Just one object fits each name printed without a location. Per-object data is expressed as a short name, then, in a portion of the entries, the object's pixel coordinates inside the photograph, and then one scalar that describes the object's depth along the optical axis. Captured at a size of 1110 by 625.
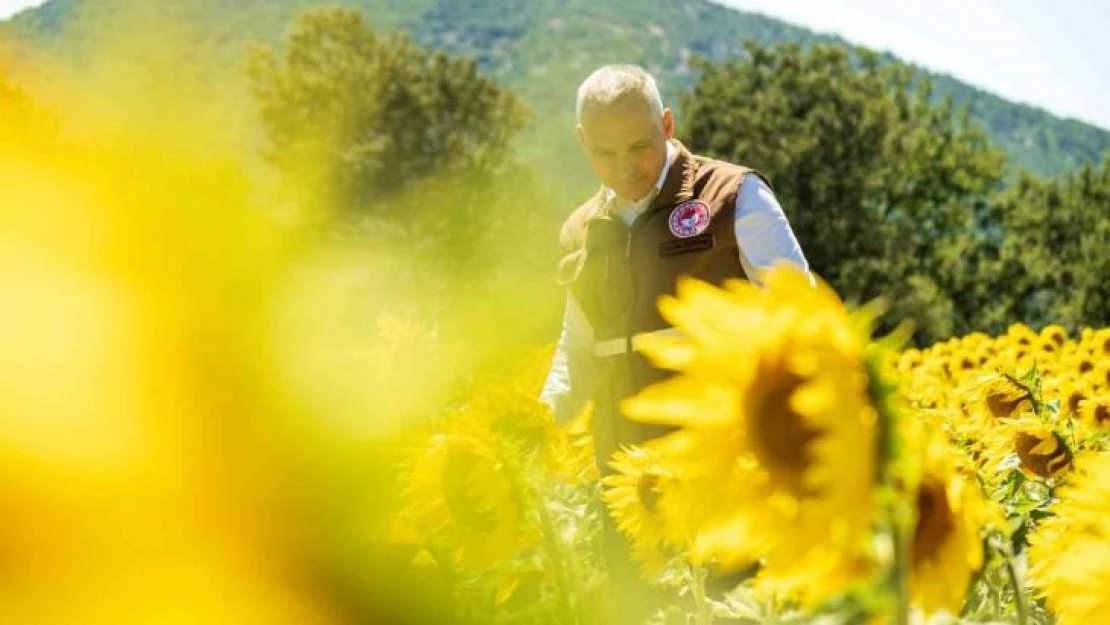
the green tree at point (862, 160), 32.75
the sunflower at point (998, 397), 3.34
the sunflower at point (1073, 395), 4.47
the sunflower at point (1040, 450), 2.69
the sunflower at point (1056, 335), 9.71
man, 3.00
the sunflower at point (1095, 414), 4.06
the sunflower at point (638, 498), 1.89
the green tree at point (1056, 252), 33.34
